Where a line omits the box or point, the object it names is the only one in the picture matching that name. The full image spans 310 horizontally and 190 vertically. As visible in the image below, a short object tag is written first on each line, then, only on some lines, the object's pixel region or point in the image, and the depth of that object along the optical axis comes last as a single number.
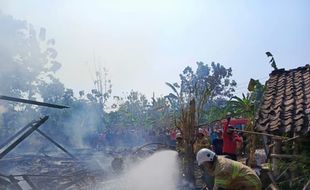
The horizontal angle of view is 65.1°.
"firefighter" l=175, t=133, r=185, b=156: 8.52
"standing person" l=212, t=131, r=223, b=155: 8.50
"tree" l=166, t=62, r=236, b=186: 8.28
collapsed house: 4.98
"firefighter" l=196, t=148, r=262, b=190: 3.57
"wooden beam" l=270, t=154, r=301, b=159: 5.20
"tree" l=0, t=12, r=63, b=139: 17.16
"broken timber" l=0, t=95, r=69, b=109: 4.32
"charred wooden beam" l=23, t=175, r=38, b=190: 5.42
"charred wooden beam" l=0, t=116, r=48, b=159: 4.50
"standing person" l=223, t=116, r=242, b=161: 7.69
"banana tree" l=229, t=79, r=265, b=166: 9.54
